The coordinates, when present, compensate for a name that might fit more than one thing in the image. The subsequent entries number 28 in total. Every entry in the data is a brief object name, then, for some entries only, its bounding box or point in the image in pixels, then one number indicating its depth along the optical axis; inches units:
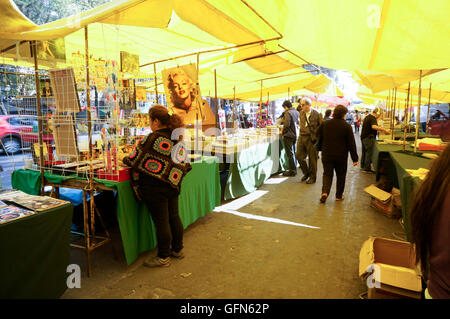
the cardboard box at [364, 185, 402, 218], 169.2
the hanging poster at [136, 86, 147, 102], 160.7
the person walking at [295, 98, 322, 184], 258.2
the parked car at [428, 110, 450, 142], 181.4
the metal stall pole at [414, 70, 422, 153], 167.1
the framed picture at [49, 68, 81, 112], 104.0
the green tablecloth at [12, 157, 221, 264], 110.1
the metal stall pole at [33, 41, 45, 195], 108.7
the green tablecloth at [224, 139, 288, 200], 204.2
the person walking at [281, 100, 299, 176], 274.8
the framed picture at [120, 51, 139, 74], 134.2
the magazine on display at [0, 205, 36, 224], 72.8
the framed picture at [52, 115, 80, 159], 109.5
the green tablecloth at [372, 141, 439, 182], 189.7
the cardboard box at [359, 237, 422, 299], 82.4
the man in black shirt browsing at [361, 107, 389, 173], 279.5
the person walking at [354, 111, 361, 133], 1065.6
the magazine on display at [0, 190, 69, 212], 84.1
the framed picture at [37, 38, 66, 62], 112.4
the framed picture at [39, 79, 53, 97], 111.7
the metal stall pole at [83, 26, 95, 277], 99.3
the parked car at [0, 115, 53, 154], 116.0
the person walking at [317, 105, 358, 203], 190.5
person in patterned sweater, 106.3
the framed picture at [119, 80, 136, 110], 140.2
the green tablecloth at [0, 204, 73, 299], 71.1
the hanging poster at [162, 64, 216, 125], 158.2
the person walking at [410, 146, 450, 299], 45.0
